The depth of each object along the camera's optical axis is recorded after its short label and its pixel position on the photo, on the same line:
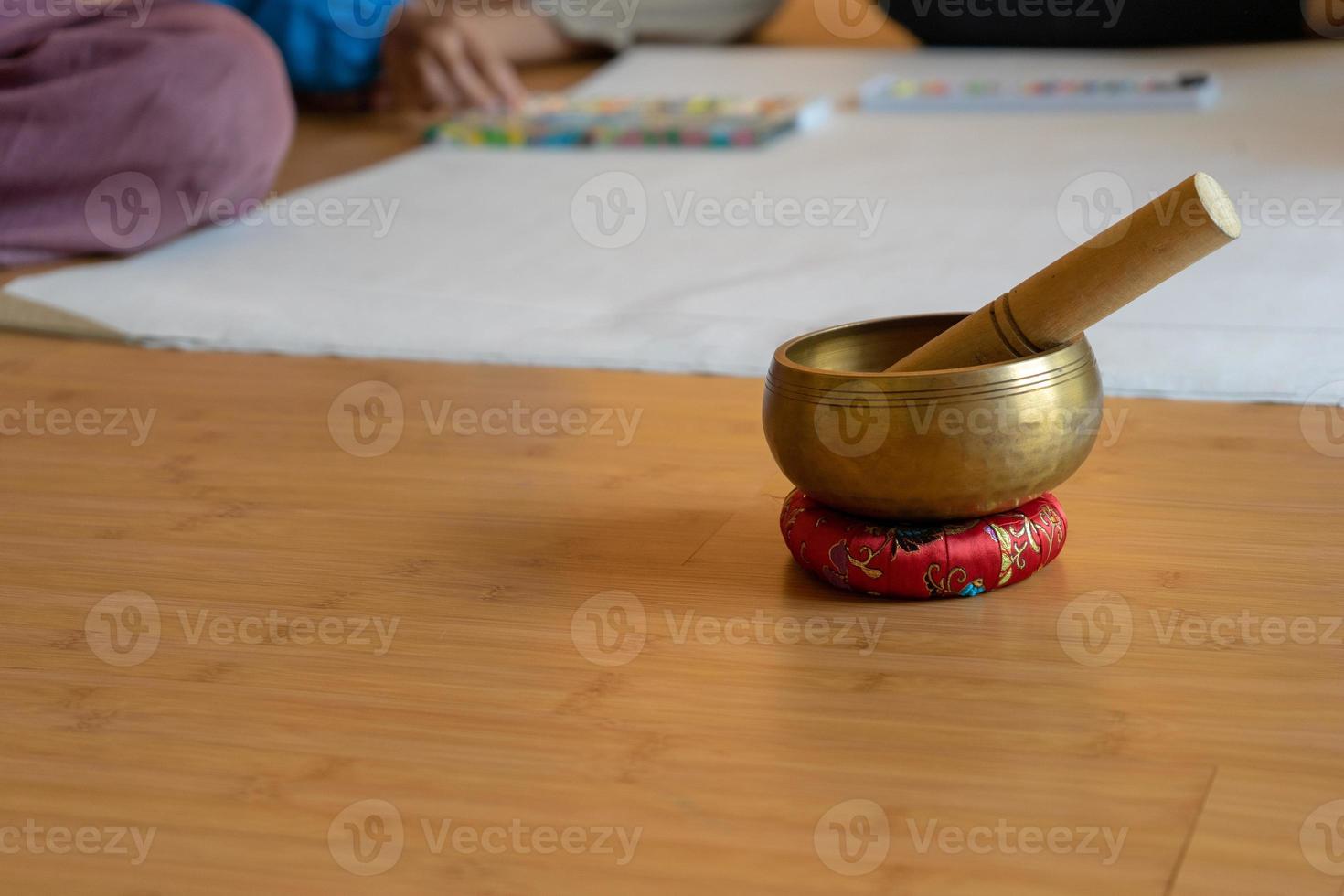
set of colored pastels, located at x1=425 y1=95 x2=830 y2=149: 1.89
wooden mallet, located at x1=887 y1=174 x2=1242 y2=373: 0.95
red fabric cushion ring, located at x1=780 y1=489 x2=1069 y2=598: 0.99
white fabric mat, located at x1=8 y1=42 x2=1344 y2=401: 1.24
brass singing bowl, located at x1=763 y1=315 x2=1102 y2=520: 0.97
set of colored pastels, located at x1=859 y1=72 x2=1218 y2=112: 1.87
